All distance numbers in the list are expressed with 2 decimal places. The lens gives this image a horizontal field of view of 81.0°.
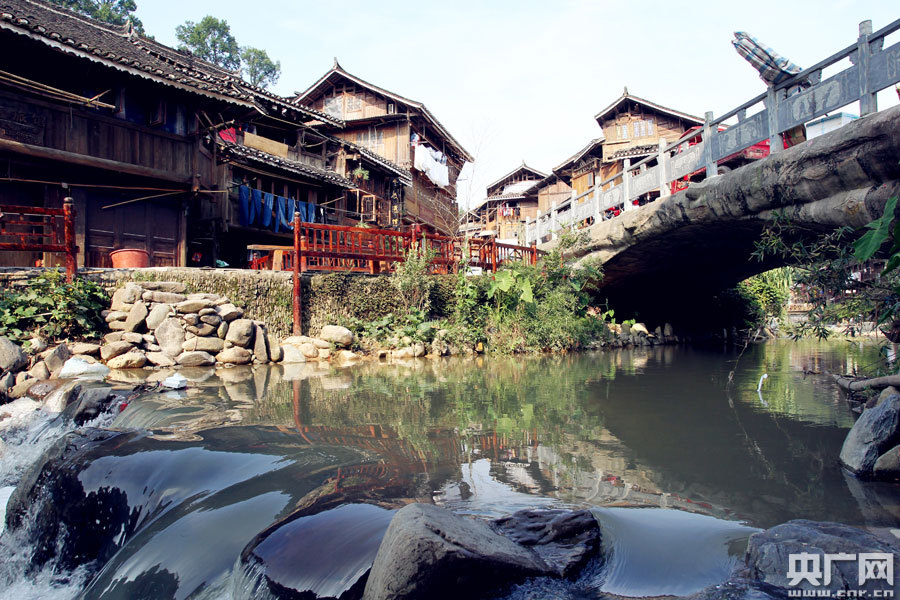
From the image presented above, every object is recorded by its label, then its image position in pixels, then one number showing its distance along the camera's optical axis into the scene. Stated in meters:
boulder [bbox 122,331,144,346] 8.20
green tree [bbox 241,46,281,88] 34.00
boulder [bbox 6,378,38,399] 6.51
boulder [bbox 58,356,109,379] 7.03
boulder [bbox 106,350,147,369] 7.77
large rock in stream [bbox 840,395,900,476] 3.34
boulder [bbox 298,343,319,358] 9.75
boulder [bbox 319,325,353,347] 10.22
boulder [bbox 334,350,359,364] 9.78
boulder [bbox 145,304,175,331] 8.59
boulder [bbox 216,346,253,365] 8.76
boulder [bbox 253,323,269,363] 9.19
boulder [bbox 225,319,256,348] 8.98
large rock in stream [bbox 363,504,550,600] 1.76
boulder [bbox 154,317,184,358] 8.45
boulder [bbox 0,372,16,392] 6.57
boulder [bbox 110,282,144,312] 8.66
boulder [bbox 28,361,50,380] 6.90
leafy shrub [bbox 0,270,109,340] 7.75
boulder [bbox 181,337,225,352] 8.57
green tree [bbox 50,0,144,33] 27.39
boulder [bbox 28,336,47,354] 7.39
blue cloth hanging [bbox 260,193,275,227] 16.92
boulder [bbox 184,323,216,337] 8.74
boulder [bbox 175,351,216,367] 8.36
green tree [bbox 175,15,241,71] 32.53
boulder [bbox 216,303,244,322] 9.13
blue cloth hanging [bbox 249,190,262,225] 16.52
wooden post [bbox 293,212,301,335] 10.27
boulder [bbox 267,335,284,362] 9.33
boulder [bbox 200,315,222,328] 8.86
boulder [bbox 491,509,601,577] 2.13
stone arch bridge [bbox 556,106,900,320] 5.50
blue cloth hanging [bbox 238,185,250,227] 16.25
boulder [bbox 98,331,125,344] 8.14
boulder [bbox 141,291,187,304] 8.84
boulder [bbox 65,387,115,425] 5.46
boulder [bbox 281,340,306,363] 9.49
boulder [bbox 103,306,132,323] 8.47
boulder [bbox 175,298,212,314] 8.78
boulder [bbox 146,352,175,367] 8.21
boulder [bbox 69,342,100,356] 7.71
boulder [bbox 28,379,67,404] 6.43
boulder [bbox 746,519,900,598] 1.84
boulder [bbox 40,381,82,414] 6.07
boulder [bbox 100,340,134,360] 7.91
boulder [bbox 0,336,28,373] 6.79
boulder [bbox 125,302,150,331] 8.41
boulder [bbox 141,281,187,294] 9.06
